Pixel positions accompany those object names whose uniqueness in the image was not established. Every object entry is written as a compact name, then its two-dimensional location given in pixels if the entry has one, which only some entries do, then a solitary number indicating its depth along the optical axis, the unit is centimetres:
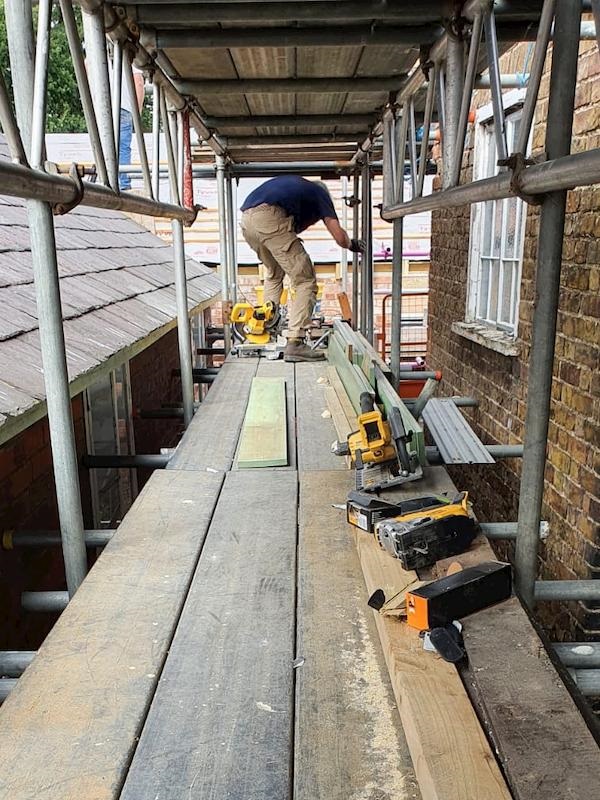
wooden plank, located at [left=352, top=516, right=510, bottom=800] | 154
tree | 2056
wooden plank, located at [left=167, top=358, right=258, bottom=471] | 406
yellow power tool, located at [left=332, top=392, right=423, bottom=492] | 335
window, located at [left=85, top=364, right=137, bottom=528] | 624
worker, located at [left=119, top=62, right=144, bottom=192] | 1000
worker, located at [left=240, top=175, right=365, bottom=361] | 721
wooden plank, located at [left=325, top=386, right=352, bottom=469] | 452
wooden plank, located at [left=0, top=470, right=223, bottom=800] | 166
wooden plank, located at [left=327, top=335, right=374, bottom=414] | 496
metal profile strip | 447
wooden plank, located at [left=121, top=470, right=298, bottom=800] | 166
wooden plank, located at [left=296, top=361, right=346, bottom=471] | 403
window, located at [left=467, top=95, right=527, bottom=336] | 584
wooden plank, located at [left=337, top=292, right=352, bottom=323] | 970
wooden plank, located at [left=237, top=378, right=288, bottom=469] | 400
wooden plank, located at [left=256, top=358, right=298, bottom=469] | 461
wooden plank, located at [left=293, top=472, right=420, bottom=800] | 165
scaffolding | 219
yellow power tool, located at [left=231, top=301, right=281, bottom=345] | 825
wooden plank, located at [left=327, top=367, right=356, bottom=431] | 500
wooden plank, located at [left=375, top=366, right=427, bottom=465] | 348
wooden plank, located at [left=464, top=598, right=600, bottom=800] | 154
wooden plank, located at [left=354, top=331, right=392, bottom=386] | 547
